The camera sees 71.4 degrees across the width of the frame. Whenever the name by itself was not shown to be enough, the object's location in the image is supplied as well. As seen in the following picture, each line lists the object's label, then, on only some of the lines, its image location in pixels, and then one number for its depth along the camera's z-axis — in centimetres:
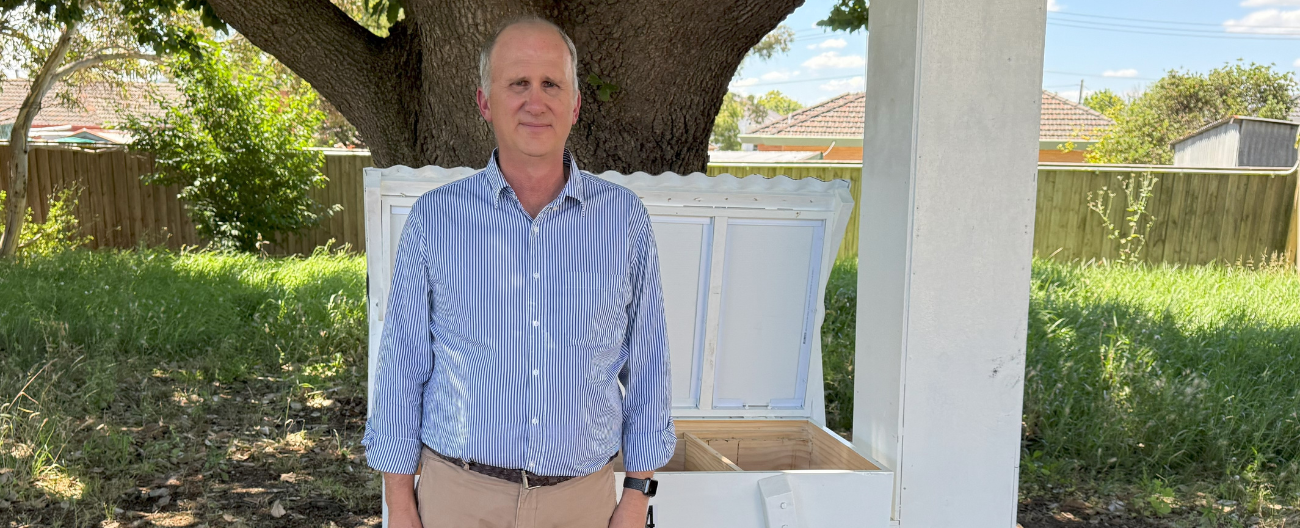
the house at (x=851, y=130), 2728
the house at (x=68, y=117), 1719
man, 180
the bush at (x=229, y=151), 1082
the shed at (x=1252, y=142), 2080
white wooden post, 257
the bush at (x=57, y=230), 1148
